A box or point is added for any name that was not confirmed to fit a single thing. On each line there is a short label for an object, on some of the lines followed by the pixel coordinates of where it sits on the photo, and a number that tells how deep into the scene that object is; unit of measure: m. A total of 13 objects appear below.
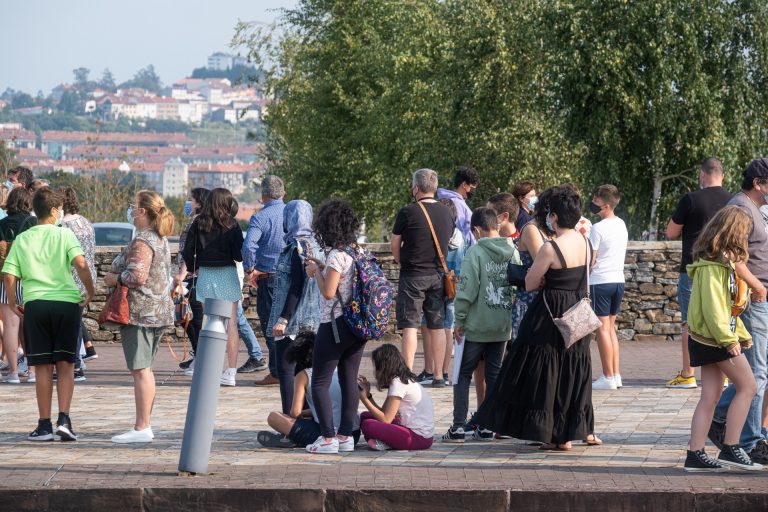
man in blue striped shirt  24.39
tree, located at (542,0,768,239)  50.28
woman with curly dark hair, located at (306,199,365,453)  16.87
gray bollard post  15.26
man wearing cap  16.17
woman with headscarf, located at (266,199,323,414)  19.08
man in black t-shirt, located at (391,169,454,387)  22.62
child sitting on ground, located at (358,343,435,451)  17.39
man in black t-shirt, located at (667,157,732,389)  21.69
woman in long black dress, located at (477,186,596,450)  16.64
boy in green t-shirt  18.16
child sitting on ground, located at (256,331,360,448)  17.64
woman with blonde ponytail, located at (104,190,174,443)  17.92
